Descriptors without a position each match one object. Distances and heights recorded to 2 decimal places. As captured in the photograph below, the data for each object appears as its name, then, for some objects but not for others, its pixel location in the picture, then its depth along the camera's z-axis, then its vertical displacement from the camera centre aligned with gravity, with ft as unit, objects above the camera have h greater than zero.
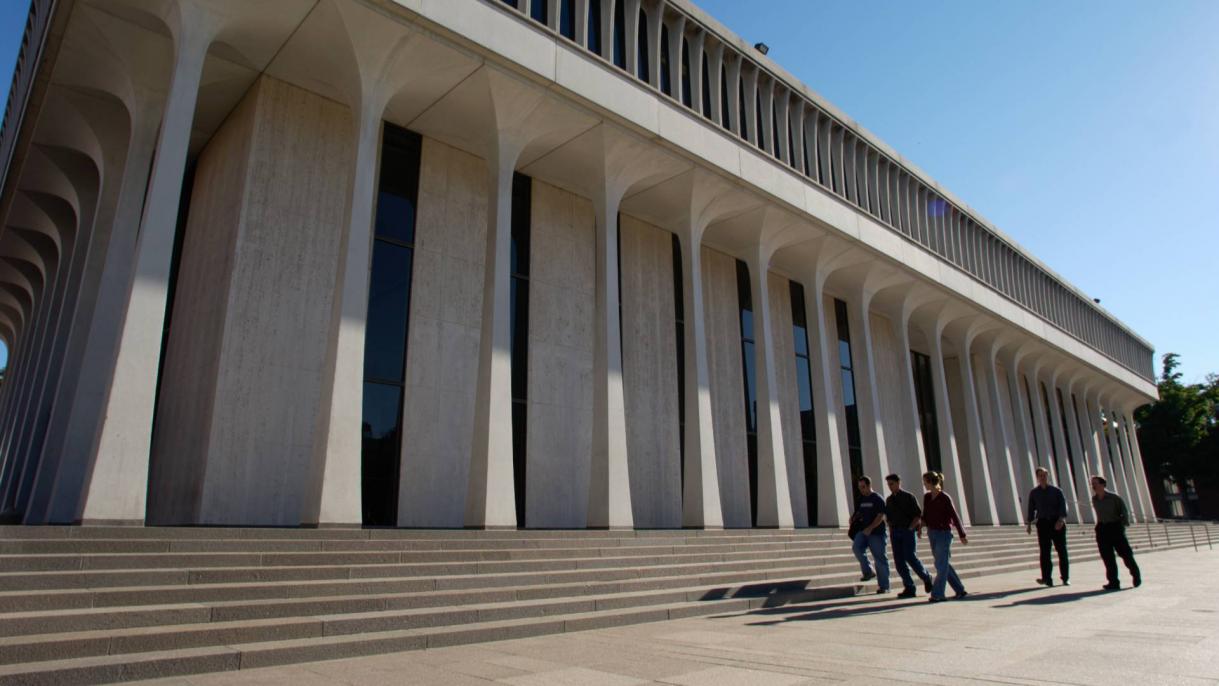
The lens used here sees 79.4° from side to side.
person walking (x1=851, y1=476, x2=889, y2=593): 33.42 +0.06
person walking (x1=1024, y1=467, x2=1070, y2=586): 35.55 +0.24
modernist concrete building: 41.57 +20.00
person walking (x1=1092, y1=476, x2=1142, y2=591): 34.19 -0.36
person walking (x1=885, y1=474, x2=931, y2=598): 32.01 -0.12
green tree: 177.78 +21.05
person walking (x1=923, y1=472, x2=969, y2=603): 30.99 +0.08
